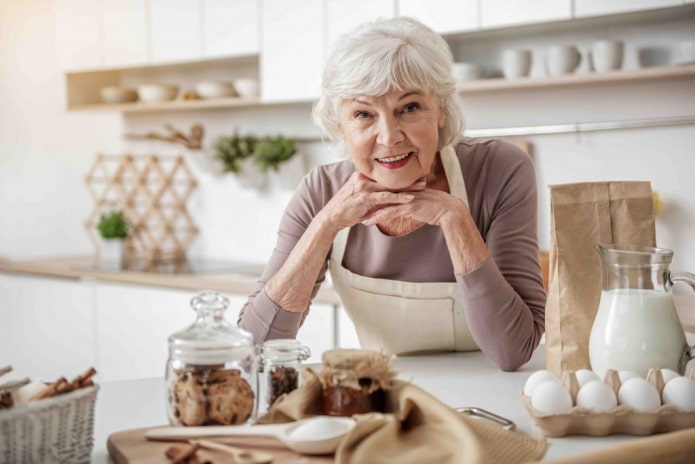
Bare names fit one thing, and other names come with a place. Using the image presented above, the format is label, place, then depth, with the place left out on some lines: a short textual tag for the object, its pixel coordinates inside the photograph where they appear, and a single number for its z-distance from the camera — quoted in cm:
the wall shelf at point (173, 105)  379
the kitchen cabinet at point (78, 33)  423
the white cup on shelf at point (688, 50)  272
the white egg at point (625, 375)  116
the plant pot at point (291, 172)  385
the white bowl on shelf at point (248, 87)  377
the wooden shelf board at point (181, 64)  385
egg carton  110
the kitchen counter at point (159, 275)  336
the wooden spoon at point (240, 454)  96
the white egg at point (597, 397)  111
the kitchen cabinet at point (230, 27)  363
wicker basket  94
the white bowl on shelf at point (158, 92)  409
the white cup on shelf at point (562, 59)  297
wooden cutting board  100
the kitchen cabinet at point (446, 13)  304
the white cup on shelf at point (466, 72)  316
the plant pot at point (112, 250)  409
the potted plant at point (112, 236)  411
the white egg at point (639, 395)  111
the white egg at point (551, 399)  111
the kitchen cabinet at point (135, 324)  356
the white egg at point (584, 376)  117
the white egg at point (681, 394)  111
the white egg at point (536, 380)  118
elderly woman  170
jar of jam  110
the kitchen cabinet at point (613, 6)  270
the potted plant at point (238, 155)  392
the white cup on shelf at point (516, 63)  306
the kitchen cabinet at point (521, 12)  286
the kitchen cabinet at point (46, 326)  390
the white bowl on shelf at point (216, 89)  390
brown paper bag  136
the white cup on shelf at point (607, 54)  288
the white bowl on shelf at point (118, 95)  424
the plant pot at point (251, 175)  399
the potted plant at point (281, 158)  376
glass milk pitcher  124
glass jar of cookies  104
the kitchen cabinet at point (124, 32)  404
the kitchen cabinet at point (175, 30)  383
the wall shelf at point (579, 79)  278
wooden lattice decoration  428
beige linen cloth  96
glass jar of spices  118
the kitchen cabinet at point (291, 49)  343
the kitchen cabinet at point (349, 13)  323
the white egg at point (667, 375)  116
